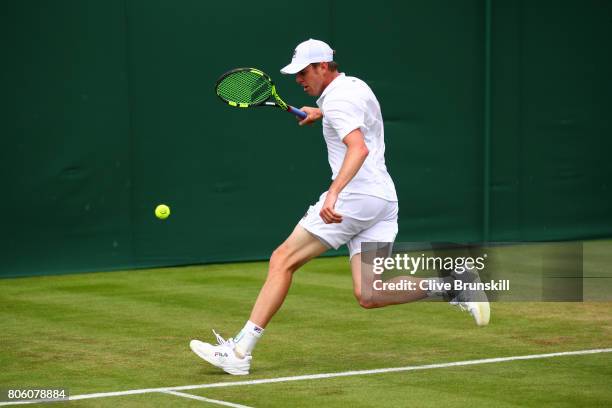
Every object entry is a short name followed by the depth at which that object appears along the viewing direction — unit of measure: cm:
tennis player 1328
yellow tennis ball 2269
